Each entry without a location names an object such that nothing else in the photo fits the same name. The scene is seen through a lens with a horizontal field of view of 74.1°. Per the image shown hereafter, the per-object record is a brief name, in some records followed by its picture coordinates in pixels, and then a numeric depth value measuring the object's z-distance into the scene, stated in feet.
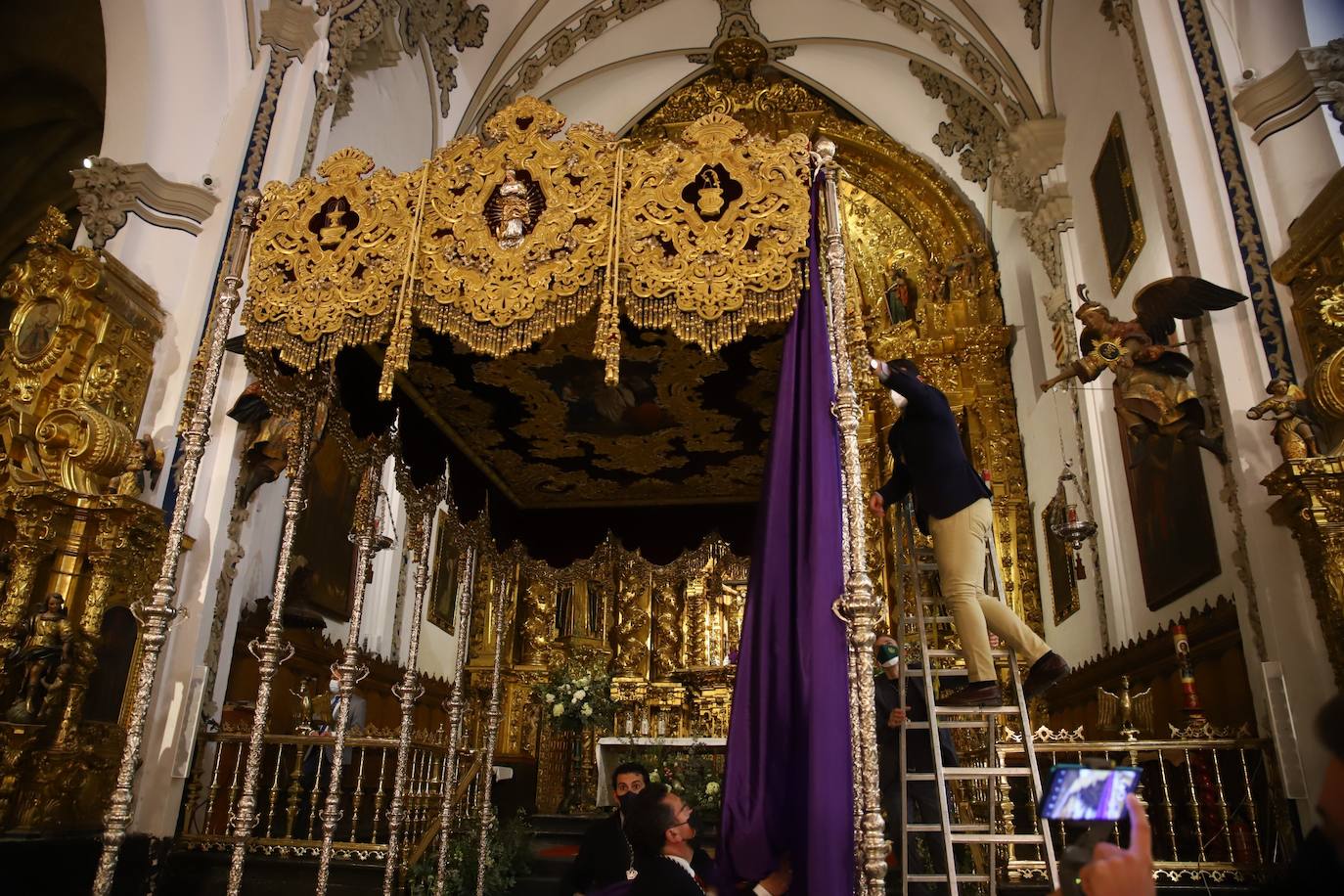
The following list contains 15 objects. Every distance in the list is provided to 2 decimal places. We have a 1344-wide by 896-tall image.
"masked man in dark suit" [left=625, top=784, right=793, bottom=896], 8.98
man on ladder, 13.56
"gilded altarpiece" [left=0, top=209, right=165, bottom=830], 16.05
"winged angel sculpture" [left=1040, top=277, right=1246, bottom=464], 17.42
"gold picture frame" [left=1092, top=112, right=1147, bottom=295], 24.77
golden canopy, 13.71
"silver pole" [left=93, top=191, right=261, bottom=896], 12.44
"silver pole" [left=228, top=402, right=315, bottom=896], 15.39
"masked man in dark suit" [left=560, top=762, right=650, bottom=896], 13.41
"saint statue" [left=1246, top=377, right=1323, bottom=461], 15.20
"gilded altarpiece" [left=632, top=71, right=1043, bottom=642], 32.73
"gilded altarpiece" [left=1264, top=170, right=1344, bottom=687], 14.57
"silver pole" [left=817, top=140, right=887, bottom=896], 10.25
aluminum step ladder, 11.66
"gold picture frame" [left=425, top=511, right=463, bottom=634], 36.45
